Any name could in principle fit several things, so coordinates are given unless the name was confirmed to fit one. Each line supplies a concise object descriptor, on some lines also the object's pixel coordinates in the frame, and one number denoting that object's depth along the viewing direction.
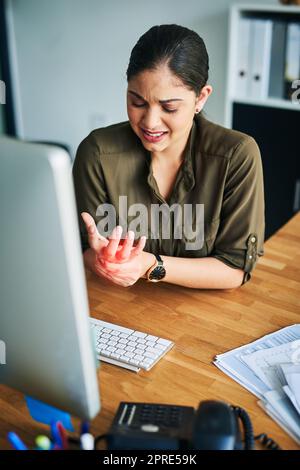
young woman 1.28
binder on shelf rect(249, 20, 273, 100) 2.66
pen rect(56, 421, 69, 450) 0.82
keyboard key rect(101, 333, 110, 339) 1.15
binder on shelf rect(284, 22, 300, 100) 2.59
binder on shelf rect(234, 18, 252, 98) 2.72
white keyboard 1.07
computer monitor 0.64
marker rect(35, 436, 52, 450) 0.79
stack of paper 0.94
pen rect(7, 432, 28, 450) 0.79
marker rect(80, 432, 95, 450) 0.79
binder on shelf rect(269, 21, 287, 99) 2.64
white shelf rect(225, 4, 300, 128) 2.61
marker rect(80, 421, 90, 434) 0.83
